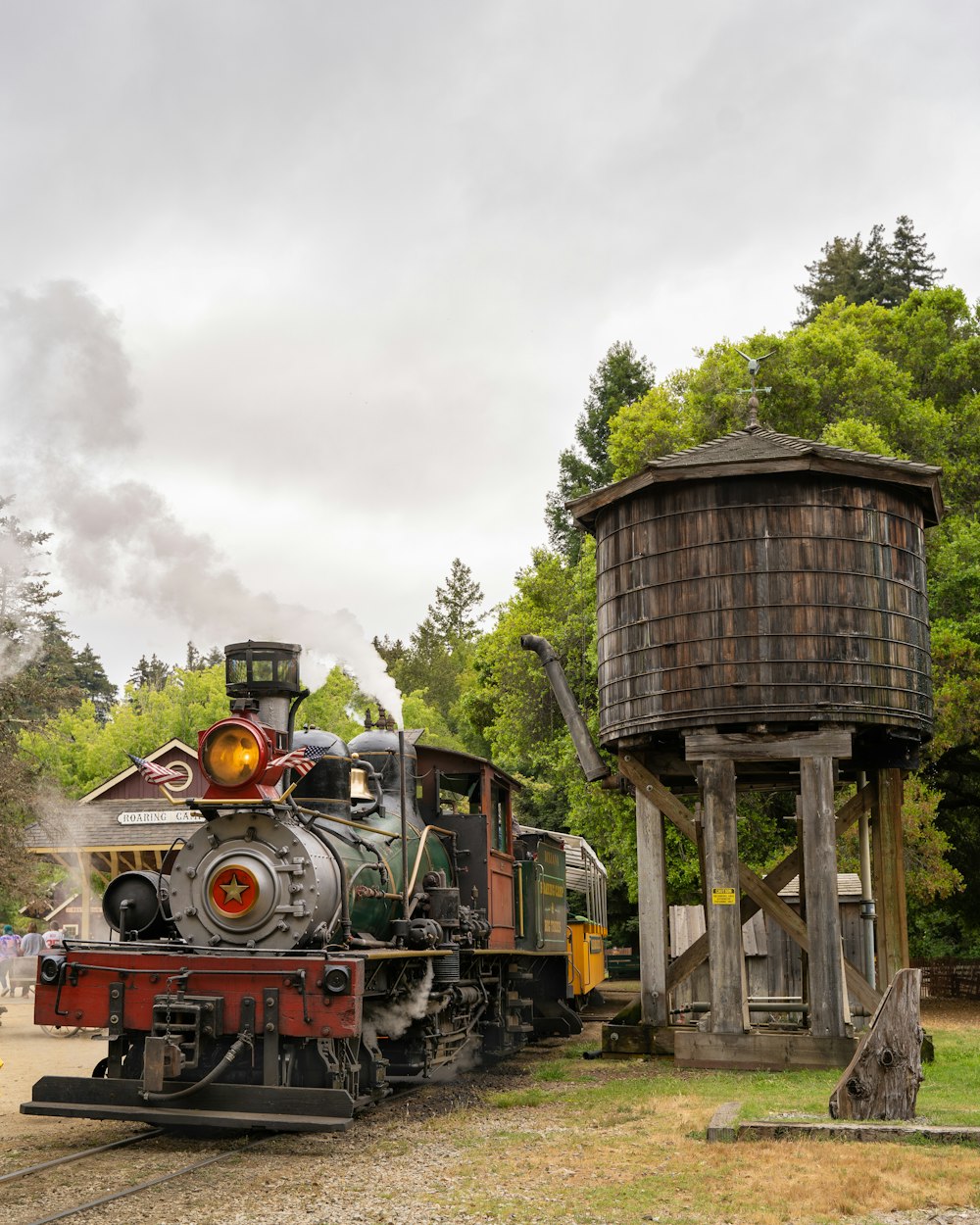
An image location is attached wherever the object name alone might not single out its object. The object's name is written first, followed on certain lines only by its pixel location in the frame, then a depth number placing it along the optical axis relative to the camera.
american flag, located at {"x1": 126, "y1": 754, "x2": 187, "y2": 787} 9.75
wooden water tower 12.95
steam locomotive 8.83
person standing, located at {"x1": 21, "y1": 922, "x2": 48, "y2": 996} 22.73
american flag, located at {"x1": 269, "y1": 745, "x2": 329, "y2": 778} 9.94
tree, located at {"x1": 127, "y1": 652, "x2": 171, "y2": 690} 79.00
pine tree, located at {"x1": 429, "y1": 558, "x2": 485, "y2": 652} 73.94
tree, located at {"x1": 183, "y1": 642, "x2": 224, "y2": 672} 79.18
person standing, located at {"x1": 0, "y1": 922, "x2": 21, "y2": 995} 25.00
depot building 26.17
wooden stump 9.02
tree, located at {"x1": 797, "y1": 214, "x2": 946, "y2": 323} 51.91
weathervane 14.99
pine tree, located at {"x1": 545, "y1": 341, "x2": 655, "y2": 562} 50.19
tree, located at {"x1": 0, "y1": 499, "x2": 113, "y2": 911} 22.11
